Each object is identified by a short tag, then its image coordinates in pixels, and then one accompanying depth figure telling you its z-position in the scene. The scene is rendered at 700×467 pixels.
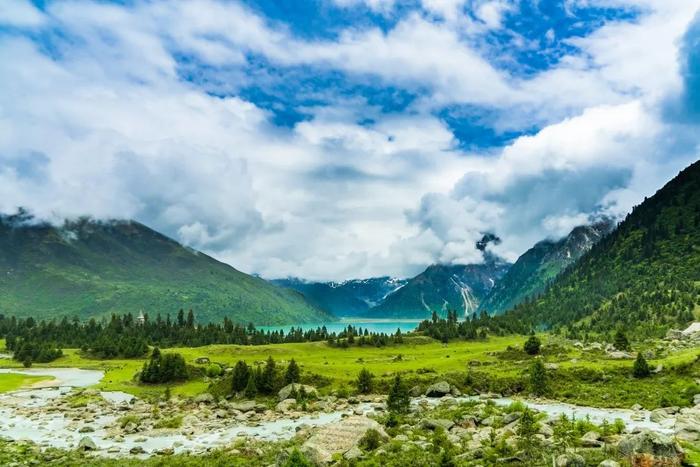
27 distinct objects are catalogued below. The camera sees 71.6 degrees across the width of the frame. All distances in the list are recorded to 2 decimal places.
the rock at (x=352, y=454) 40.39
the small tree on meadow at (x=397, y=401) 62.41
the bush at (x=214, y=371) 101.12
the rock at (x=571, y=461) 32.47
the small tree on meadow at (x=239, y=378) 81.44
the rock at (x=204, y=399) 76.75
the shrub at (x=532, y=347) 114.62
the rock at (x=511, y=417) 51.28
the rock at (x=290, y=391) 76.38
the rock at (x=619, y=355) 94.81
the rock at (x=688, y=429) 38.09
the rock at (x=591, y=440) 39.49
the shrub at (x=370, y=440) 43.97
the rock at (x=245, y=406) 71.19
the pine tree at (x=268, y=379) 80.06
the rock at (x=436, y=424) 50.94
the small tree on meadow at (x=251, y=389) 78.62
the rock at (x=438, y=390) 79.56
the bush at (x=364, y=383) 83.38
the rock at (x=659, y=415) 51.71
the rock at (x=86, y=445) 48.29
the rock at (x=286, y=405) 70.12
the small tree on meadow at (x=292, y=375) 83.19
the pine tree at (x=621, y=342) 111.06
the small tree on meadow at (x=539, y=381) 74.38
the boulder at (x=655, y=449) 31.03
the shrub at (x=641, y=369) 74.62
